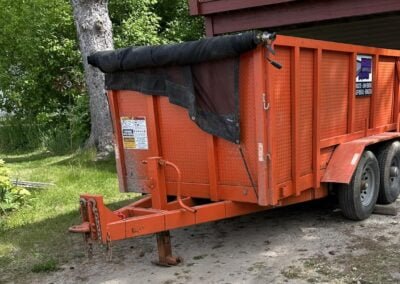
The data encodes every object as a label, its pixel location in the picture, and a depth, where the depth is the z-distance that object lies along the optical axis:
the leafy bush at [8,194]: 6.92
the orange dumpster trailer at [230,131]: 4.37
